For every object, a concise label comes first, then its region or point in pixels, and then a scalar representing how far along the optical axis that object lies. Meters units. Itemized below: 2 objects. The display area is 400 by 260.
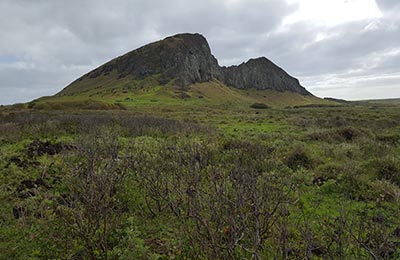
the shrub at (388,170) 8.20
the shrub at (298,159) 10.11
